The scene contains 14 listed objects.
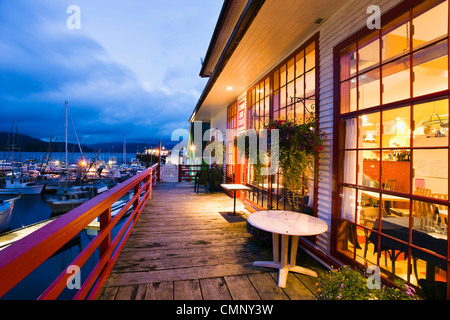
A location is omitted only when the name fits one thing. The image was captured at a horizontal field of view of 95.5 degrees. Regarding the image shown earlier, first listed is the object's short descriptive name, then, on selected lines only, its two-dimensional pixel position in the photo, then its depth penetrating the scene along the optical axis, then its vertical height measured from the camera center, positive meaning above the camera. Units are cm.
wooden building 183 +51
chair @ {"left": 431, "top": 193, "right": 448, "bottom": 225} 174 -43
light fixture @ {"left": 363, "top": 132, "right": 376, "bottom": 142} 230 +26
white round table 224 -76
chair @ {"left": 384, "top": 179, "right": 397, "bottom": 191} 215 -26
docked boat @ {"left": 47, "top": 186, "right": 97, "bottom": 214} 1652 -342
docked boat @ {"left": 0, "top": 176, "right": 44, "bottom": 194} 2363 -322
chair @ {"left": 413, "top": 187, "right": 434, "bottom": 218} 185 -44
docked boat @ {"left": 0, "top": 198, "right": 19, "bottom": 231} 1290 -348
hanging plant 272 +17
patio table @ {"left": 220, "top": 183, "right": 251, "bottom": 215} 477 -66
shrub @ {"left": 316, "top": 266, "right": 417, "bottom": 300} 144 -96
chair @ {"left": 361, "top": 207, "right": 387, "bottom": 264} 227 -65
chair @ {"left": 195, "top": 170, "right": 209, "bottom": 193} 813 -67
